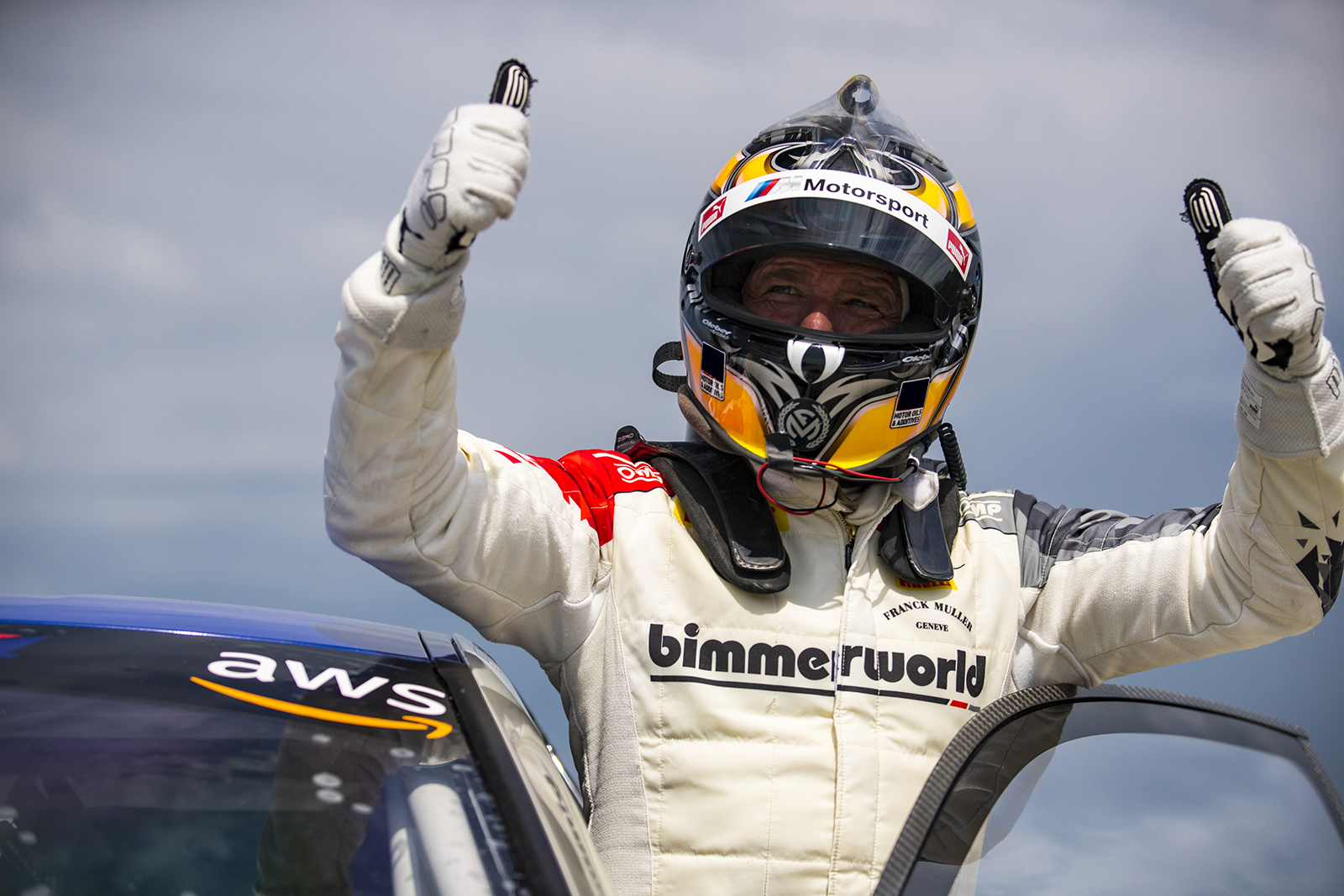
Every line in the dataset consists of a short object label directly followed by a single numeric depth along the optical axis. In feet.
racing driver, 9.83
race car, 9.14
